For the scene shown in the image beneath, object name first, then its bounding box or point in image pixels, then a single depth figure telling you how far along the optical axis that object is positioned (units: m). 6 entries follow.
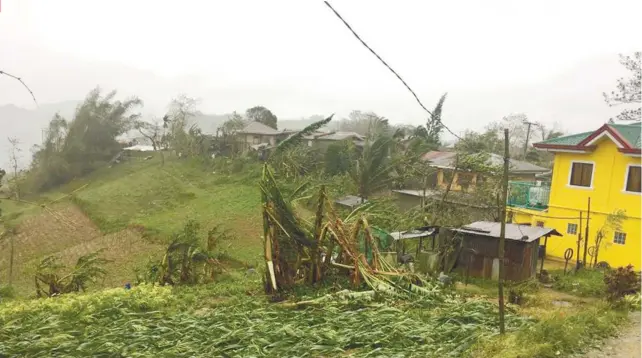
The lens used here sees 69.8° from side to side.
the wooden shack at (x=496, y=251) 12.12
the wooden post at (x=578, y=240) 13.27
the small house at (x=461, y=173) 21.03
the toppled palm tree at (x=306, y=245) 9.57
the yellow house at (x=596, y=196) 14.05
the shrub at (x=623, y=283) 8.66
